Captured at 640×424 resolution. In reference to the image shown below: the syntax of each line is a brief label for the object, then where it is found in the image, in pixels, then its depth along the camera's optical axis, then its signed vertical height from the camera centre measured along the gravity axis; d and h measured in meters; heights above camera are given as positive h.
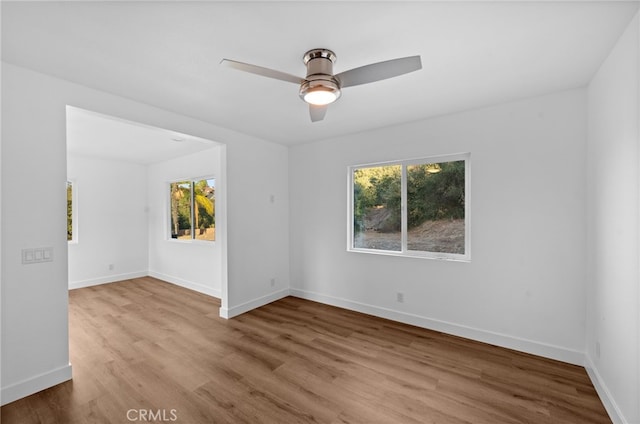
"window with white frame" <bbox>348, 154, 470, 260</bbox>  3.04 +0.04
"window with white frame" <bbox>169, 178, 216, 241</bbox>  4.80 +0.05
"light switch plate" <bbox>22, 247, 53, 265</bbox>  2.00 -0.32
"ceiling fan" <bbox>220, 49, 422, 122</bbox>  1.55 +0.84
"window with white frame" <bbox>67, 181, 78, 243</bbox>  4.89 -0.02
